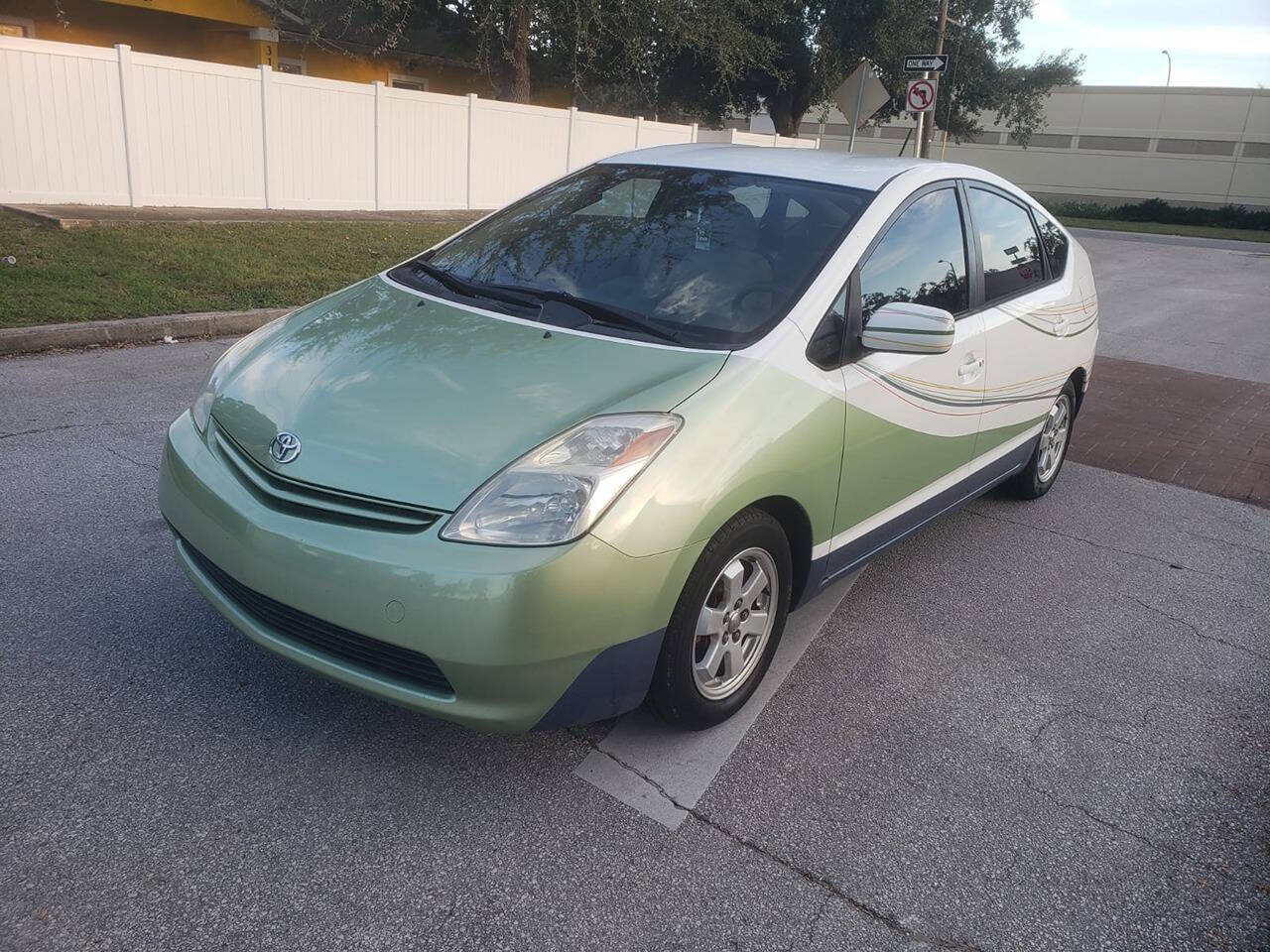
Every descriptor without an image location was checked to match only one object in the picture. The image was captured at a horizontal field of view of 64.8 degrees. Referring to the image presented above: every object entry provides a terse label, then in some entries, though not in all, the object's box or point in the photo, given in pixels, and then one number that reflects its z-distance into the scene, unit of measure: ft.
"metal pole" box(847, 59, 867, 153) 42.98
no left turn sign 48.08
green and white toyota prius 8.11
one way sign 44.21
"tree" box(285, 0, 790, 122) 57.36
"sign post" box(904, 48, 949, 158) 45.95
